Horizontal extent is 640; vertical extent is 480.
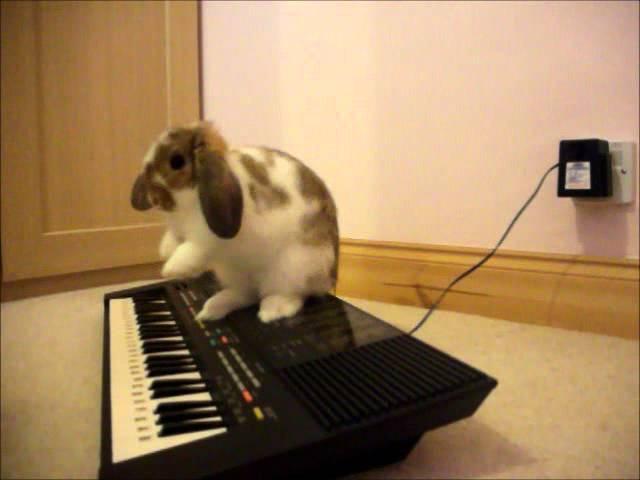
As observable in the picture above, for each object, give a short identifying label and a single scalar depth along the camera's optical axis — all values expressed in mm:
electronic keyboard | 331
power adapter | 793
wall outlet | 781
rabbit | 412
